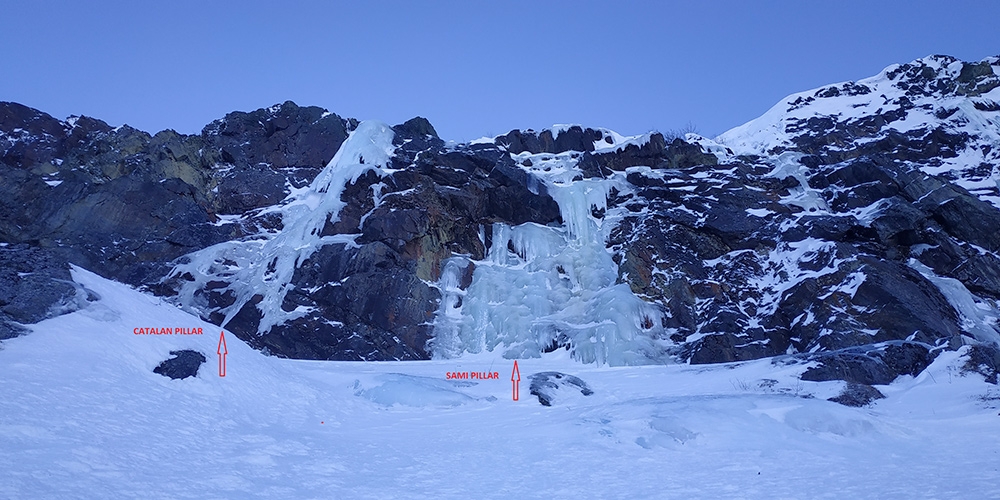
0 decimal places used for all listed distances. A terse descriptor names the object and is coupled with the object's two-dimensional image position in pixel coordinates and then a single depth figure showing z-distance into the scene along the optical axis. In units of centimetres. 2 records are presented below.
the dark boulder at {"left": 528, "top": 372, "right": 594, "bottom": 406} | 1316
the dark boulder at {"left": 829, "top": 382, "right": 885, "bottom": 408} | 1135
